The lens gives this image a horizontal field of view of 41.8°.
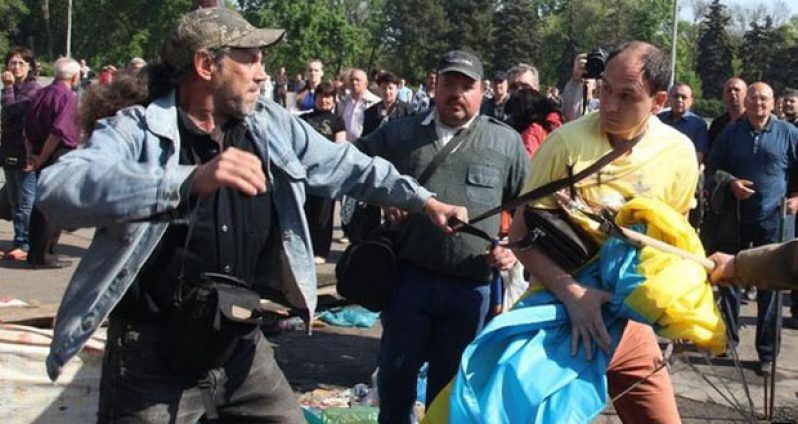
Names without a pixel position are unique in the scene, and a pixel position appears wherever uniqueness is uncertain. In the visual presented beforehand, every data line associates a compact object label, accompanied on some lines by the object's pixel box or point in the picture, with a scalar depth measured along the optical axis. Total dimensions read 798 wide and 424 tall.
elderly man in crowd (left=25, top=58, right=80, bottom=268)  9.54
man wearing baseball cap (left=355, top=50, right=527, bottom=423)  4.71
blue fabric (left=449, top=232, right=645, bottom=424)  3.14
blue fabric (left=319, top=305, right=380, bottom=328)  7.98
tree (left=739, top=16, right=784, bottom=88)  74.06
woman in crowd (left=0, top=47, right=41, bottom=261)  9.98
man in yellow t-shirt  3.54
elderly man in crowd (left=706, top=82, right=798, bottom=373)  7.86
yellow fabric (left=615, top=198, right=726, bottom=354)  3.13
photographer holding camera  7.79
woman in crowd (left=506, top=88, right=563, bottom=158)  7.23
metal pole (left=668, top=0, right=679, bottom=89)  36.65
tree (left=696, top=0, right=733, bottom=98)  77.00
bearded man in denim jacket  3.06
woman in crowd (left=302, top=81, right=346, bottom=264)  10.06
